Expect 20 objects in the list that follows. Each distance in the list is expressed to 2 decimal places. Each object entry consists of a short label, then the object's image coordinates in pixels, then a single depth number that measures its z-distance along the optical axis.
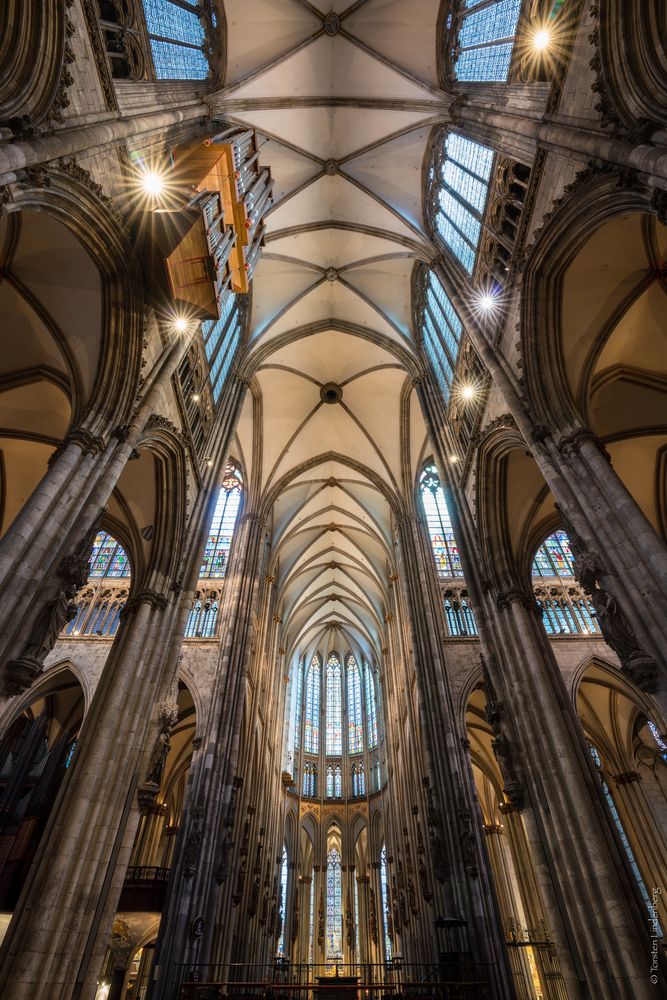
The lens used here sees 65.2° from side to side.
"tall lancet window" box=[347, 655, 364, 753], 35.53
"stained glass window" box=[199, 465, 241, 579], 21.33
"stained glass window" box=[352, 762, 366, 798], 33.61
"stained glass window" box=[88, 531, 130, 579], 20.16
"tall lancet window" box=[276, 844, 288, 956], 26.36
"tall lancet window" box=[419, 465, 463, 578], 20.47
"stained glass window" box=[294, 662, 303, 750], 33.99
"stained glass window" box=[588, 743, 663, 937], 15.90
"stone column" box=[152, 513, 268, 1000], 11.59
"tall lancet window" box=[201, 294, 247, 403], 14.77
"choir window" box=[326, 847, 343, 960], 28.89
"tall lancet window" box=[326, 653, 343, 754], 35.78
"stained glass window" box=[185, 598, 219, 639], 19.22
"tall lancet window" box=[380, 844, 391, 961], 27.39
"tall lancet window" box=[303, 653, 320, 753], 35.41
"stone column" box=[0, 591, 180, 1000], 6.30
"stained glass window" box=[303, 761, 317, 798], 33.75
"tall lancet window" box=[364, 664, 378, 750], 34.44
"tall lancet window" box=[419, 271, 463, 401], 14.73
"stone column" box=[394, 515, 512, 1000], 11.42
